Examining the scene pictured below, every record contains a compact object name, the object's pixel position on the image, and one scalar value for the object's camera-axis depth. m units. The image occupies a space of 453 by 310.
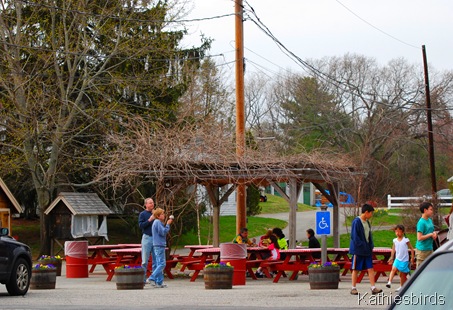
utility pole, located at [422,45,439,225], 38.98
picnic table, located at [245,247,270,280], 21.84
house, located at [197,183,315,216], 81.50
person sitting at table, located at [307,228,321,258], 24.44
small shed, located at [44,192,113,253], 31.73
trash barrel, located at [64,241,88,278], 22.77
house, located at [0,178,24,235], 35.66
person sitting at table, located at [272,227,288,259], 23.95
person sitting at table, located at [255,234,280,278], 22.17
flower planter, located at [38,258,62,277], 21.16
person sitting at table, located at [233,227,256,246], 22.70
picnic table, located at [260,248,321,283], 21.12
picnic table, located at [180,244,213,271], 22.11
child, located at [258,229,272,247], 23.67
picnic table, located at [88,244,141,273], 22.98
